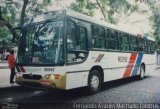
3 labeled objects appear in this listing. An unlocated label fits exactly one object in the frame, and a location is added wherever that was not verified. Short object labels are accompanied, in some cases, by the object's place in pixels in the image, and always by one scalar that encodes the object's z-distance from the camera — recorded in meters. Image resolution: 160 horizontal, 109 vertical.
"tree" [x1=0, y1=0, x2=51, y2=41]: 16.77
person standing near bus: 11.45
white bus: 8.12
